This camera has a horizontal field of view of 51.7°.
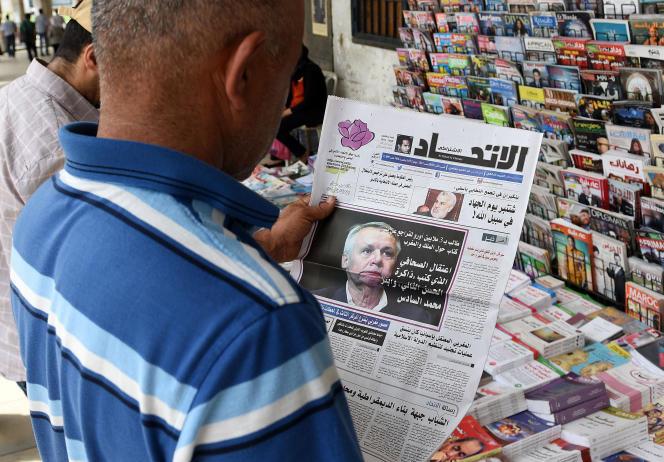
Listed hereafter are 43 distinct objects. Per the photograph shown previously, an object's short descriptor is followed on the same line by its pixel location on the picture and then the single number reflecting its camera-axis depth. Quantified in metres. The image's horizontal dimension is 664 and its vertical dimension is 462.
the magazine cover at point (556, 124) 2.48
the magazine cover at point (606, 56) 2.23
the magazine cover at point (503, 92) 2.79
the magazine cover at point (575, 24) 2.37
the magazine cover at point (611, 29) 2.22
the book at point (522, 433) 1.66
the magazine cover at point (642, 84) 2.12
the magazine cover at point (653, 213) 2.13
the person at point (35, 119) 1.63
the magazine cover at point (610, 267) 2.26
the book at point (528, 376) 1.85
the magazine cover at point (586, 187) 2.34
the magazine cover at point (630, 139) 2.18
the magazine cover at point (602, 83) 2.27
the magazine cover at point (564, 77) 2.44
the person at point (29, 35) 21.80
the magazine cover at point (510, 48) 2.72
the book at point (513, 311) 2.23
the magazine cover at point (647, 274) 2.14
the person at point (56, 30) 21.12
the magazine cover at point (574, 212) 2.39
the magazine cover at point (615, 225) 2.23
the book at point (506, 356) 1.92
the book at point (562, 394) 1.78
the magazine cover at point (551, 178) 2.50
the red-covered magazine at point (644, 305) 2.15
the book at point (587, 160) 2.36
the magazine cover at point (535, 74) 2.60
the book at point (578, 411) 1.76
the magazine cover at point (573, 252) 2.38
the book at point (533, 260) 2.55
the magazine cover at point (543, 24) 2.53
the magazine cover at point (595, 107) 2.32
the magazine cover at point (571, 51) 2.39
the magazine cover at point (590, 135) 2.35
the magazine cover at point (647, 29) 2.12
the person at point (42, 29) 25.42
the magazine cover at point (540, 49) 2.54
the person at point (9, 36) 23.20
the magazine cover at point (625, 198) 2.21
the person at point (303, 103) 4.69
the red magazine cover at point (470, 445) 1.62
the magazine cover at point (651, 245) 2.14
